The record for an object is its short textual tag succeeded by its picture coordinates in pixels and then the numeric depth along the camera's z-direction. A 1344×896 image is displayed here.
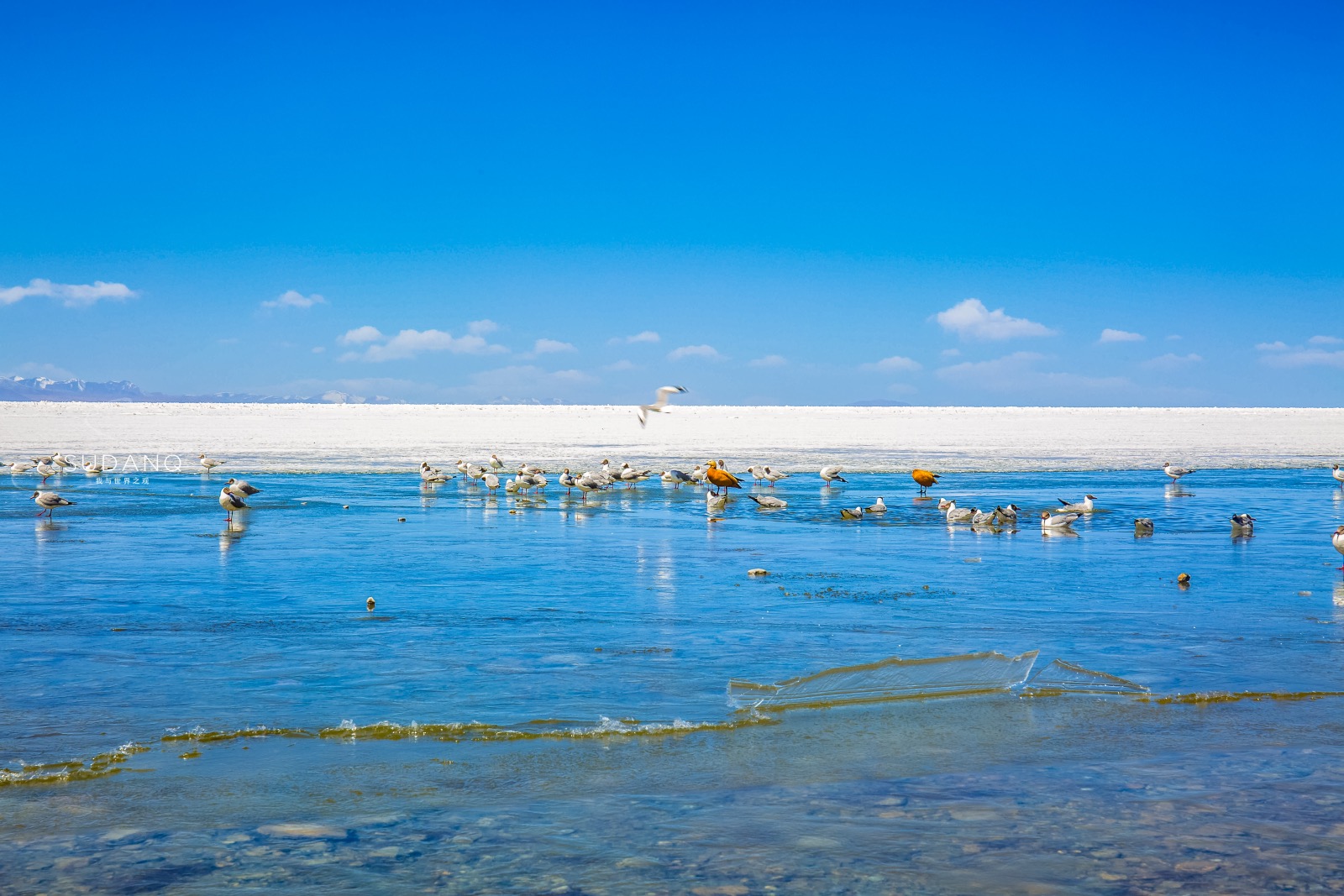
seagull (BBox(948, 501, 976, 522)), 19.55
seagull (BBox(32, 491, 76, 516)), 20.16
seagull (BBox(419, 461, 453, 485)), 27.33
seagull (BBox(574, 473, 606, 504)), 25.44
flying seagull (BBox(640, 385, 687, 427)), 22.12
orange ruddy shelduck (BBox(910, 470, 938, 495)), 25.02
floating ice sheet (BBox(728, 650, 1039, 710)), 8.03
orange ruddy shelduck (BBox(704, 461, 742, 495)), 24.95
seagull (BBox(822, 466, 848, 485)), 28.28
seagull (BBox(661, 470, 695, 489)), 29.02
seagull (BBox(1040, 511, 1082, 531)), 18.20
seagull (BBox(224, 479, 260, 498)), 20.56
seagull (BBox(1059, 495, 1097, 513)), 20.68
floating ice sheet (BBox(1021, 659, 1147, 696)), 8.20
